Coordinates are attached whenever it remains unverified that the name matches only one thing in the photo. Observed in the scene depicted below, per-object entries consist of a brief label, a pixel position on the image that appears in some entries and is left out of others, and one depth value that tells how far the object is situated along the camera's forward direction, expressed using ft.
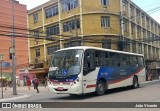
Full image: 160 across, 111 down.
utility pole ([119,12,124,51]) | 69.40
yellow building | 67.10
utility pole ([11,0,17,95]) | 43.77
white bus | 26.45
